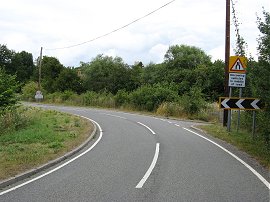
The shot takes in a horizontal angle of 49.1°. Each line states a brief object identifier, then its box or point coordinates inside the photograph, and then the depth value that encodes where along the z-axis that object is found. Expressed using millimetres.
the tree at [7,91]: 19352
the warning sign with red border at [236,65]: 14285
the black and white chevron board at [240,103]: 11874
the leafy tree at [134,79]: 50497
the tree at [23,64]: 81608
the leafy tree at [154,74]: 48282
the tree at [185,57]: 48328
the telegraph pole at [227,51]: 17263
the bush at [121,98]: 32288
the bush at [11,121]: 15748
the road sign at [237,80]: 14425
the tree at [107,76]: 50220
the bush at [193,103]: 24533
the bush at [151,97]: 28364
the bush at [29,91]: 48836
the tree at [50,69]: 57052
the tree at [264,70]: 9197
